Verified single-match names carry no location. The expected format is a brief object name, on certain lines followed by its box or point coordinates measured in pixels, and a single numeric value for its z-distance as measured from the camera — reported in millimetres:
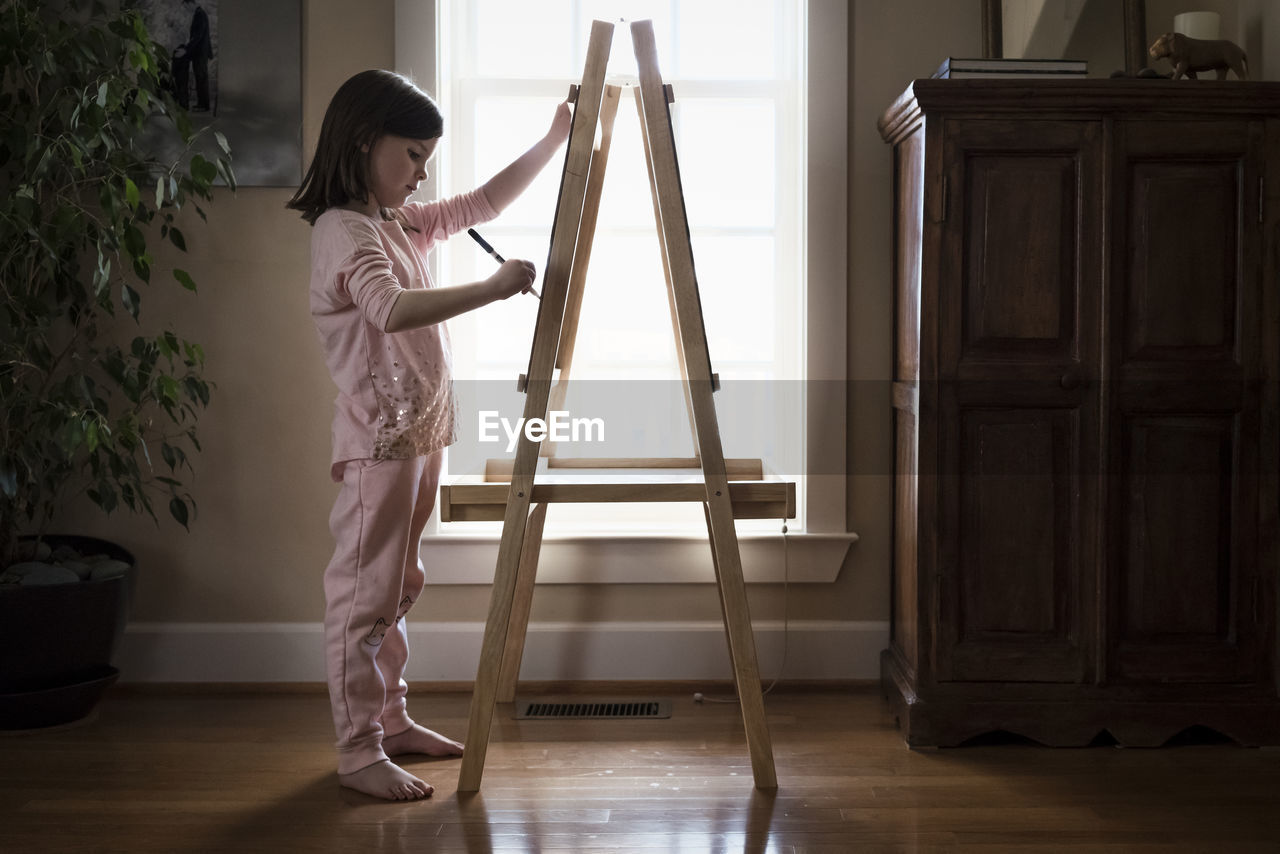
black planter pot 2459
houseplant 2381
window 2889
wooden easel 2145
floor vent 2701
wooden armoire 2410
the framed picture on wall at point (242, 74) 2771
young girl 2176
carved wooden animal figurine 2480
